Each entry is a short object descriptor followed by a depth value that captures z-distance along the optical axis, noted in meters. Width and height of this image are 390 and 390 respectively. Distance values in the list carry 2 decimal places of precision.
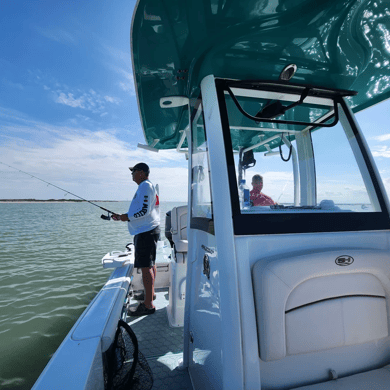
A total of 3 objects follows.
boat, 1.01
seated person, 1.63
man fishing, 2.90
